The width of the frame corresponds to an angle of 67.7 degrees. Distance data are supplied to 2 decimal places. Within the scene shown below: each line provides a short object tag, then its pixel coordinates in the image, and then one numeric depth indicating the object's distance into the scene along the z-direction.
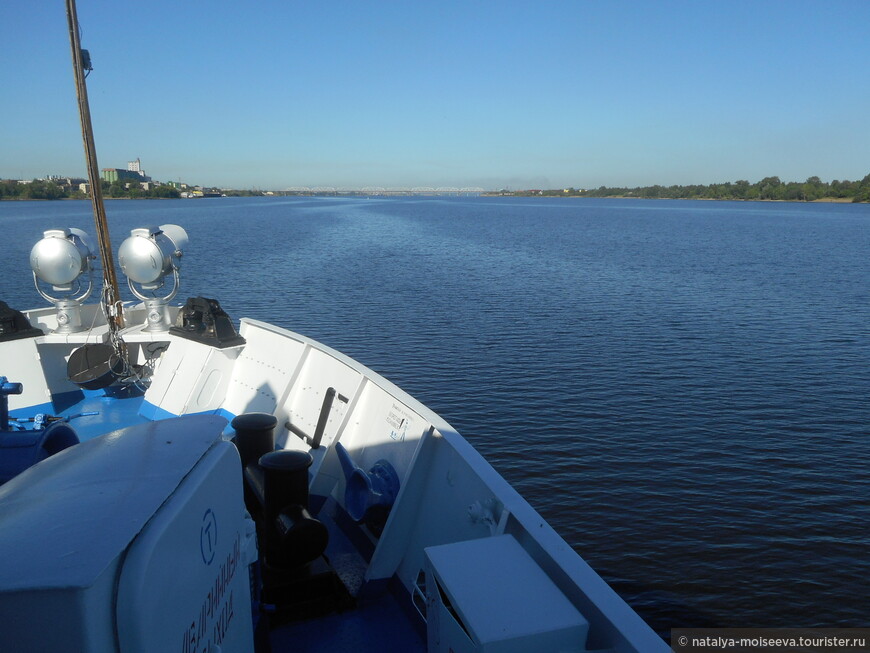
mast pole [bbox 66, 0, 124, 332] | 8.79
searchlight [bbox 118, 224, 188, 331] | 8.90
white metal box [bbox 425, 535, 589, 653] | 2.71
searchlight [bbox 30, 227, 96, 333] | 8.96
